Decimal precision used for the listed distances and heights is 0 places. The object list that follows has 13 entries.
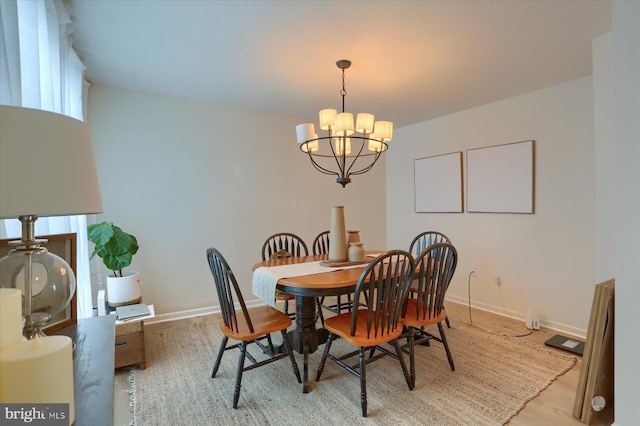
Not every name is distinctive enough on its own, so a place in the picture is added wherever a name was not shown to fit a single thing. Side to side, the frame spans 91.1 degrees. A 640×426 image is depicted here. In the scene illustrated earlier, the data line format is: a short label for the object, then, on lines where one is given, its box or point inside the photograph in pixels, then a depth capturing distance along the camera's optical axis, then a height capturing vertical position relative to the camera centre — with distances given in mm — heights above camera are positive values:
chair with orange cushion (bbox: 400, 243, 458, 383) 2127 -615
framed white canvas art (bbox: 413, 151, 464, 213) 3873 +258
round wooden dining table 1973 -535
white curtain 1204 +742
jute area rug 1844 -1235
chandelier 2291 +592
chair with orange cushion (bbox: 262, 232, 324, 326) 2775 -457
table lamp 689 +60
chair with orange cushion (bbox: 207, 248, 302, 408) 1943 -784
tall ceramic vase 2547 -269
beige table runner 2162 -480
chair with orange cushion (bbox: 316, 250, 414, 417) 1841 -677
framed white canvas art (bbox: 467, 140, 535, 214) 3215 +256
